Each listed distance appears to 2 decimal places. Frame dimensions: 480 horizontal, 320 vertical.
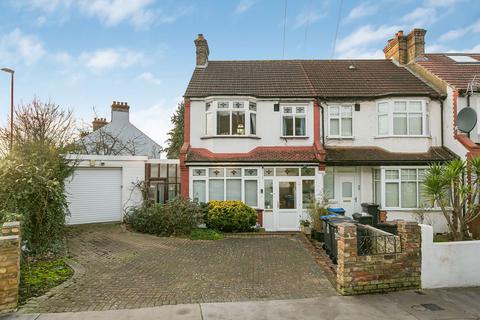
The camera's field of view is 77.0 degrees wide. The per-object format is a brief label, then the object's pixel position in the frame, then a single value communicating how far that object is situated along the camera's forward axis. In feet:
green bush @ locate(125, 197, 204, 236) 39.09
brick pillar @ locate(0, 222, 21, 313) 17.87
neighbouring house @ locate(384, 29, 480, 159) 44.39
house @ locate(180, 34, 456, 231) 44.60
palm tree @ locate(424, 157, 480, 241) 28.43
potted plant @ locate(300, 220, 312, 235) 40.45
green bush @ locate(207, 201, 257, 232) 40.50
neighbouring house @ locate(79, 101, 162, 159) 72.90
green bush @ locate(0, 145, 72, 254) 28.91
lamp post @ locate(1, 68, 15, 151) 48.30
